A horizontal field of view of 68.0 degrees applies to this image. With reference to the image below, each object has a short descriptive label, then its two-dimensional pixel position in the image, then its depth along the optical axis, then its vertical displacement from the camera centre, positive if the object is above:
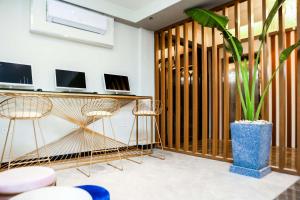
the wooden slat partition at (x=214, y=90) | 2.97 +0.09
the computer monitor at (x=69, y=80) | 3.38 +0.27
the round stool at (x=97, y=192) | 1.40 -0.63
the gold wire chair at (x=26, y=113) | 2.52 -0.19
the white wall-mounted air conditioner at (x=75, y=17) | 3.34 +1.27
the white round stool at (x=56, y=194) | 1.01 -0.46
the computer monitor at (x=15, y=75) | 2.87 +0.30
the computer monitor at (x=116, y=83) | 3.96 +0.24
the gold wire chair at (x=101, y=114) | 3.07 -0.24
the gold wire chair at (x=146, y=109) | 4.38 -0.31
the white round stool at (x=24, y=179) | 1.31 -0.51
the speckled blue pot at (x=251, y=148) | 2.67 -0.67
